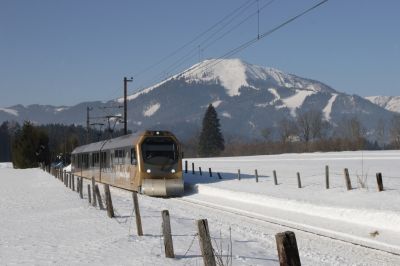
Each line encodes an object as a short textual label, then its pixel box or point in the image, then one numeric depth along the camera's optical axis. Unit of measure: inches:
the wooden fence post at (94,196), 802.8
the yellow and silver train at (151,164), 1093.1
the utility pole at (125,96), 1822.1
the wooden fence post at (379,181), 894.5
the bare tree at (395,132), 4224.9
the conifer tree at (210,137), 4264.3
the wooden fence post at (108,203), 654.7
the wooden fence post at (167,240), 415.5
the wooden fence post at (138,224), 518.3
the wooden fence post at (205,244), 330.0
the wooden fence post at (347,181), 957.8
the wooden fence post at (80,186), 1007.3
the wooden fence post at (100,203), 761.6
